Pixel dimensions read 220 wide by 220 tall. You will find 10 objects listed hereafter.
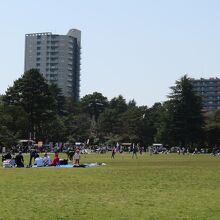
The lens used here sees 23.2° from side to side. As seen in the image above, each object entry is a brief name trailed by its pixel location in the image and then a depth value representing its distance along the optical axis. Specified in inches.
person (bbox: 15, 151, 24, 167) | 1567.4
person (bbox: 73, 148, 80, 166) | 1639.8
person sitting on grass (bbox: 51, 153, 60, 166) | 1618.8
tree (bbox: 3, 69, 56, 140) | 4564.5
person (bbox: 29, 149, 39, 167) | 1680.7
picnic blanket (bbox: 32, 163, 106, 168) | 1536.7
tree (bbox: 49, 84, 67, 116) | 6376.0
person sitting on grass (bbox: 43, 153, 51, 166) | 1625.4
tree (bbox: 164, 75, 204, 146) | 4761.3
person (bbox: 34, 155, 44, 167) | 1588.3
